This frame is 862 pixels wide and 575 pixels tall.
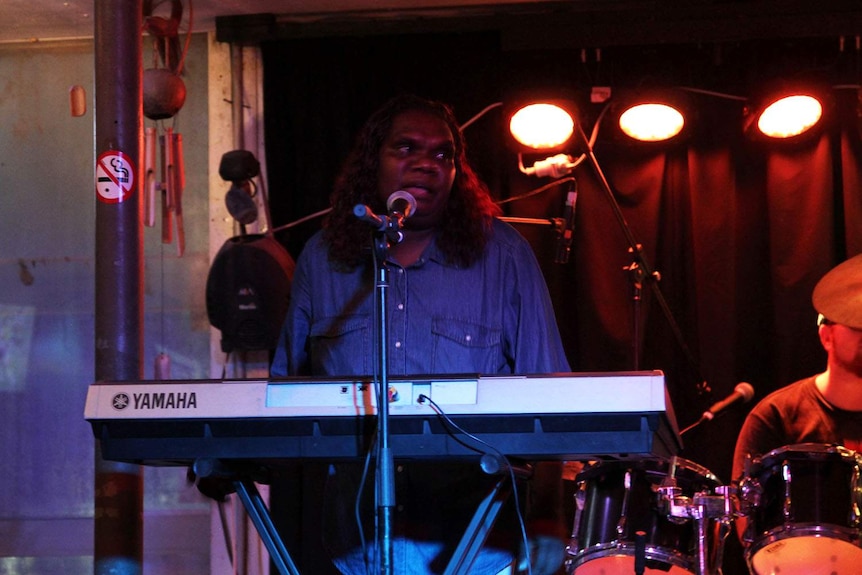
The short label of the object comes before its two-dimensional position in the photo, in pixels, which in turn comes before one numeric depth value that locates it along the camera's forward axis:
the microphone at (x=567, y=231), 5.26
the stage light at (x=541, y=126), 5.55
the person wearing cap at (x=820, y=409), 5.03
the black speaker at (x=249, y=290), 5.37
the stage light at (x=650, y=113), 5.47
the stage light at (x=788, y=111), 5.35
